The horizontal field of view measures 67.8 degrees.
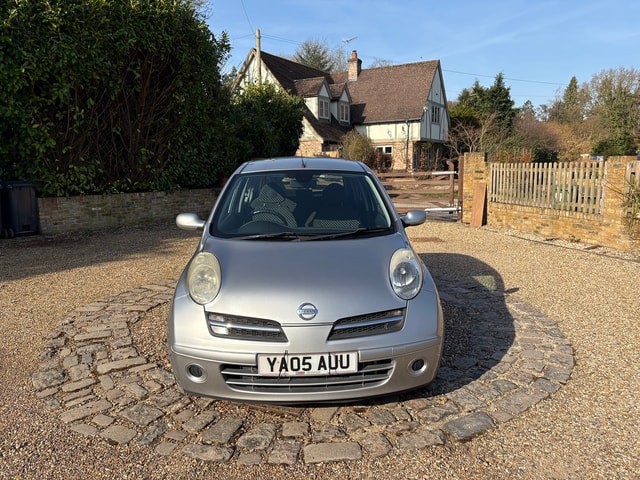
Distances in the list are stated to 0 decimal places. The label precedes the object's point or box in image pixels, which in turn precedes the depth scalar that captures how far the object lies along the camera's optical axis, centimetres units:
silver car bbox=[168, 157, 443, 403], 273
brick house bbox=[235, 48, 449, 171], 3359
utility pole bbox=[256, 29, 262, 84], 2621
